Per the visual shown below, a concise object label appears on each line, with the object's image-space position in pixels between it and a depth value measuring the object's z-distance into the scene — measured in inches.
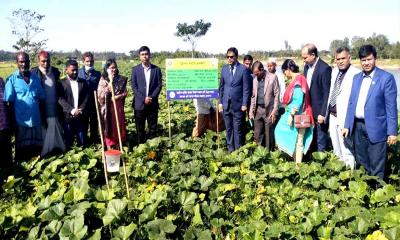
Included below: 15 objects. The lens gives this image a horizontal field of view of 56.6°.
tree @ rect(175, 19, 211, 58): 2331.4
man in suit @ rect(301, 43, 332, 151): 193.5
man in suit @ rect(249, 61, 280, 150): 228.2
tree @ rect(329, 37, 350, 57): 3208.7
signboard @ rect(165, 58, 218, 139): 243.6
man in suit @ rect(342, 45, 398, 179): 155.1
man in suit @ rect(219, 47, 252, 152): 228.7
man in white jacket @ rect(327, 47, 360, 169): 177.0
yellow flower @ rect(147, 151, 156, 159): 214.2
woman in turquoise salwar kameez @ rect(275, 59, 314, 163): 195.5
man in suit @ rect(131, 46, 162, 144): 247.9
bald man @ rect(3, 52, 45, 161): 196.4
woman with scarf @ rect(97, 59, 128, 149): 224.7
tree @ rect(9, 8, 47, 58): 1001.5
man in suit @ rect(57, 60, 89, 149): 219.8
